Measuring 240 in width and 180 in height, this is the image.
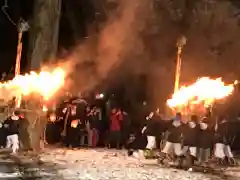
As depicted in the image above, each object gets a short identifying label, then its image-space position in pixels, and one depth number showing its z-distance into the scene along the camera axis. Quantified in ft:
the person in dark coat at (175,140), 54.03
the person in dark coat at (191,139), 53.47
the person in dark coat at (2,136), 61.67
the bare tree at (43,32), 64.03
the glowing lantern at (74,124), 64.41
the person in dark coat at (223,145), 55.77
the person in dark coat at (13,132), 57.88
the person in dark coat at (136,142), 65.36
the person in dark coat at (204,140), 53.83
